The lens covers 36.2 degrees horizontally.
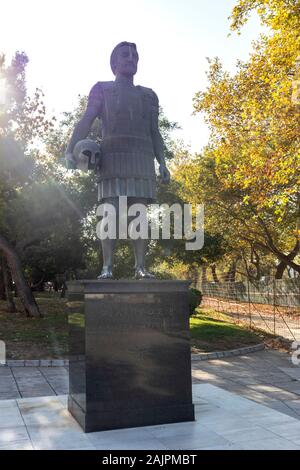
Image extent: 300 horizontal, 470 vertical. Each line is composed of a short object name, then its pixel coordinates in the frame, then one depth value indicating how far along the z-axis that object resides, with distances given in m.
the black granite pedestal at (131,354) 4.57
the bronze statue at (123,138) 5.37
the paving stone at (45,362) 10.72
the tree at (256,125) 11.28
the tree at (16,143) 16.05
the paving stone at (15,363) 10.74
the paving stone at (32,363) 10.79
